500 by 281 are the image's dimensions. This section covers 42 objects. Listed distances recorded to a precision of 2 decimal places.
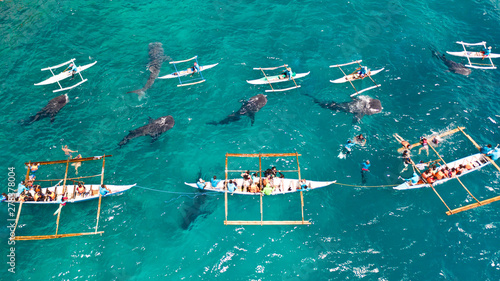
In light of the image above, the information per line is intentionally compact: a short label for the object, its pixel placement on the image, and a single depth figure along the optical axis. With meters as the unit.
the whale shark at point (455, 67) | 45.53
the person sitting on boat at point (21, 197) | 32.95
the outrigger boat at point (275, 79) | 43.62
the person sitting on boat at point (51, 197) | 33.28
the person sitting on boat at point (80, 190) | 33.47
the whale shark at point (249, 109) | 40.28
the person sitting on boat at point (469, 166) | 35.50
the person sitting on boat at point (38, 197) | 33.25
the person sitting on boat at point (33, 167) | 35.12
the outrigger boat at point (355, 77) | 43.91
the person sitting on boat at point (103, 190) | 32.94
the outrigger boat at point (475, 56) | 45.84
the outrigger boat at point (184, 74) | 43.81
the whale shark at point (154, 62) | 43.44
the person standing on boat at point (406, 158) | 35.94
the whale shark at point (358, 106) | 40.75
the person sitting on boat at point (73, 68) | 44.38
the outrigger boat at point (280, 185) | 33.59
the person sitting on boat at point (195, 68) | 44.28
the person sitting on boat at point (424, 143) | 37.09
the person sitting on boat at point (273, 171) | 34.75
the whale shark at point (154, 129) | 38.38
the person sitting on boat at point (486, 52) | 45.84
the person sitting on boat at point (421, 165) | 36.00
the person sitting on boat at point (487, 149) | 36.19
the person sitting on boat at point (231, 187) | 33.50
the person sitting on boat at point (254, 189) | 33.56
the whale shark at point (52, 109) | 40.41
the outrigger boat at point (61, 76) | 43.50
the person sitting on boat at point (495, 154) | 36.22
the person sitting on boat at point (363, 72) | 43.57
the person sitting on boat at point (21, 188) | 33.53
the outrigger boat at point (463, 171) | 32.81
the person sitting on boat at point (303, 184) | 33.38
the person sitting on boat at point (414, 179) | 33.72
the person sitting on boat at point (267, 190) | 33.25
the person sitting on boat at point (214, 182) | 33.28
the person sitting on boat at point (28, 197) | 33.23
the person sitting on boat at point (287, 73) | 43.34
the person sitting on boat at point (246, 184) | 33.82
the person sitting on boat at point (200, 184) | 33.22
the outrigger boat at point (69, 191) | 33.25
